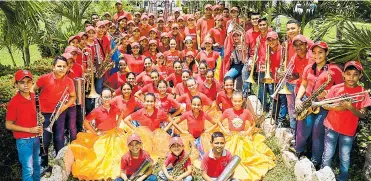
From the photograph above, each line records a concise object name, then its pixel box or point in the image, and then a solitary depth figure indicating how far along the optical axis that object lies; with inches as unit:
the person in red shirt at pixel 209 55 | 343.5
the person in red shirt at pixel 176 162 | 215.0
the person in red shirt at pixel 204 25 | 406.7
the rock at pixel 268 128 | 294.7
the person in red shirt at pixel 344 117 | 204.2
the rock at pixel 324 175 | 207.8
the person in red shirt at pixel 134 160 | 210.8
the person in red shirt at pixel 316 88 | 227.0
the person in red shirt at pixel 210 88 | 303.1
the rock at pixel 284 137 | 268.7
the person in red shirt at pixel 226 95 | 279.1
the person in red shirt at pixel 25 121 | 202.2
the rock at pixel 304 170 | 222.7
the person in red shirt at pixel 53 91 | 234.4
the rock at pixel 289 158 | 249.6
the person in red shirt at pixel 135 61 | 340.5
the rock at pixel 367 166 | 223.3
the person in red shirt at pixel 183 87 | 305.7
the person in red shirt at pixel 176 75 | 327.1
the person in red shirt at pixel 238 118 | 258.7
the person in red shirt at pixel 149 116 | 266.2
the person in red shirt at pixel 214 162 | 213.0
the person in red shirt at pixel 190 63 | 349.7
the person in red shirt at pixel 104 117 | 257.8
